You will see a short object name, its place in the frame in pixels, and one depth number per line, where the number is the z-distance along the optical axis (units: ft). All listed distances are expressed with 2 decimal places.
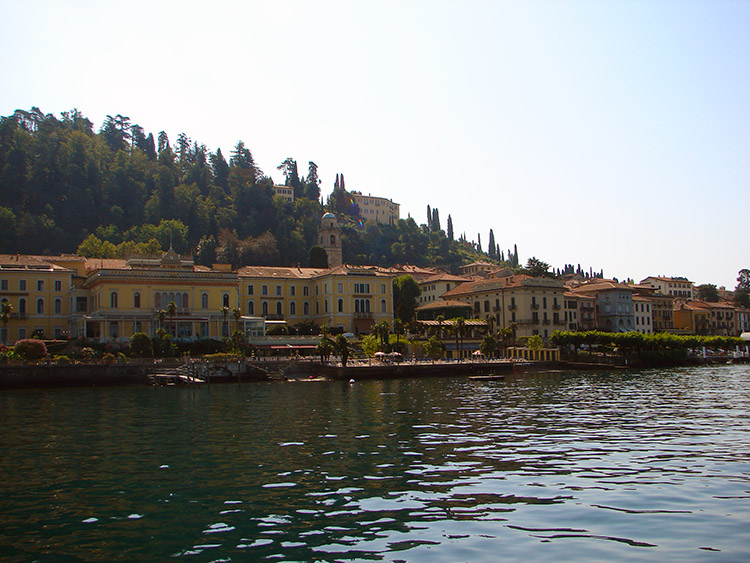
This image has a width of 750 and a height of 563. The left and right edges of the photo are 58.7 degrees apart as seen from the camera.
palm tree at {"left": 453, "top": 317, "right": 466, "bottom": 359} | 265.46
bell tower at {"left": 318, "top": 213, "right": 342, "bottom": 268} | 414.00
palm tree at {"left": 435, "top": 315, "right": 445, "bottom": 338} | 283.01
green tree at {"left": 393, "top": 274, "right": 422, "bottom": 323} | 333.01
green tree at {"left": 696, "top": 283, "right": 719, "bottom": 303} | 499.51
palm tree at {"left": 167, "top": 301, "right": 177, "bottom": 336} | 223.92
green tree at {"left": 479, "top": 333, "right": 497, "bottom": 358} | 266.98
